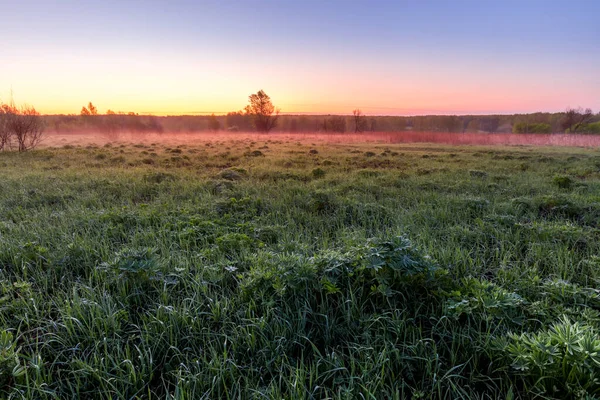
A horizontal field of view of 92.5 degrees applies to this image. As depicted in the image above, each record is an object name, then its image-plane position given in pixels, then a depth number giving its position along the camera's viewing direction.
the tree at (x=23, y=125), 14.58
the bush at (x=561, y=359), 1.39
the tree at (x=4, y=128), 14.34
